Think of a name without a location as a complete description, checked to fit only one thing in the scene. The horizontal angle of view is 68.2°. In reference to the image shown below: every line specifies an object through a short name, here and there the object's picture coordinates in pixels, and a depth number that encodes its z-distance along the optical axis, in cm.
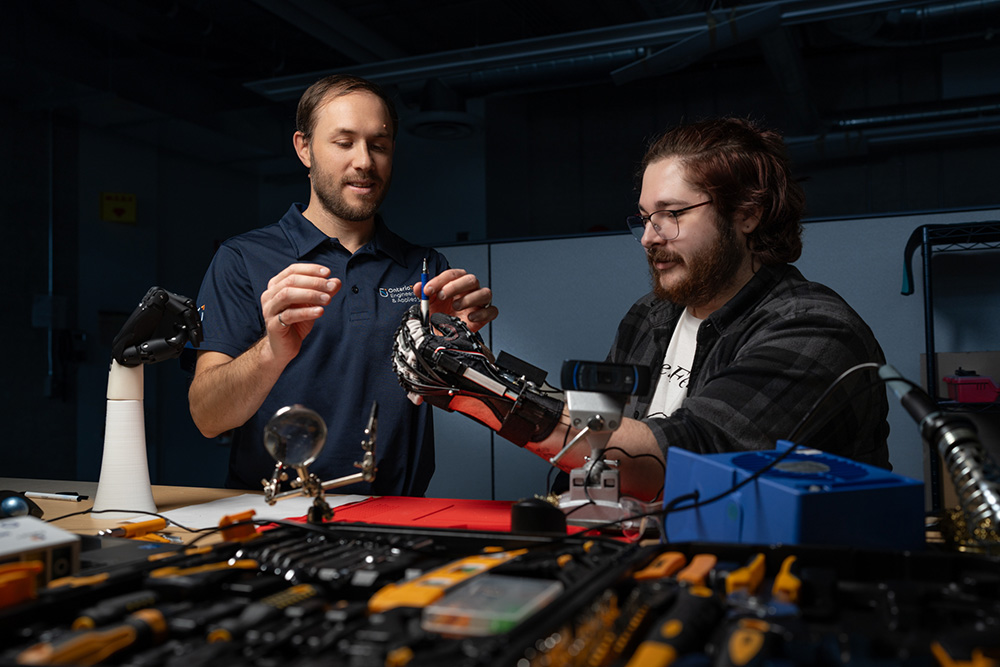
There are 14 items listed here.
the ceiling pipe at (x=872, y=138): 409
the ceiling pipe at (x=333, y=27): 361
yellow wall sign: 408
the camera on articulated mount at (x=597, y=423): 94
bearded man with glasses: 113
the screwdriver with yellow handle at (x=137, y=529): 99
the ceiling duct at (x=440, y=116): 397
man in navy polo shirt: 149
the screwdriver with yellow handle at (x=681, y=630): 46
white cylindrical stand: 119
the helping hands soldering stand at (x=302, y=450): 91
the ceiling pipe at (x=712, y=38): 301
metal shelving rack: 243
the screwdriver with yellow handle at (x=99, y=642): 46
